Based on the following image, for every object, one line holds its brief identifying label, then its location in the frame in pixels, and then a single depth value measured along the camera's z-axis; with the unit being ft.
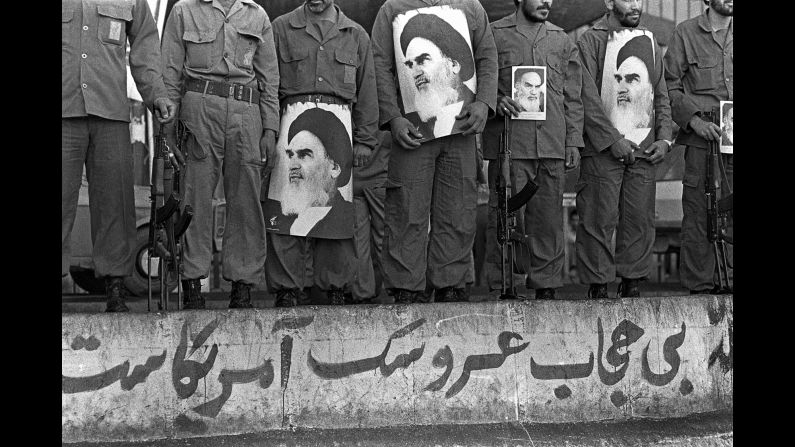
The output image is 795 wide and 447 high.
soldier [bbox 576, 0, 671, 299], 23.54
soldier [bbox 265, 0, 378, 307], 20.99
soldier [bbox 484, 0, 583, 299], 22.35
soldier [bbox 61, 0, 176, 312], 19.07
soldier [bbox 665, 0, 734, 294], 24.86
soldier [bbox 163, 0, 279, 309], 19.89
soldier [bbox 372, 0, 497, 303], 20.84
